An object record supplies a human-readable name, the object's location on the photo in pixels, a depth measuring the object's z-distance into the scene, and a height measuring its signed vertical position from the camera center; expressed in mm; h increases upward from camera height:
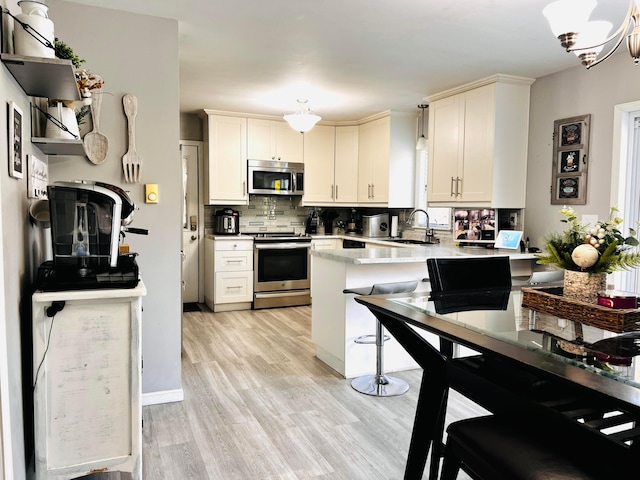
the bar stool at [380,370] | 3016 -1081
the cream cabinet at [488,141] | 4055 +668
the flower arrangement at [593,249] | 1689 -123
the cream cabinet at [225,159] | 5652 +653
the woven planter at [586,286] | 1702 -255
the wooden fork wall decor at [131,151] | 2793 +366
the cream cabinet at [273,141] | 5871 +923
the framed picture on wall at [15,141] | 1616 +251
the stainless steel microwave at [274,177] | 5887 +460
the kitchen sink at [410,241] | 5147 -308
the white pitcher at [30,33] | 1707 +670
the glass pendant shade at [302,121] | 4391 +878
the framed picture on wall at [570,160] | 3652 +450
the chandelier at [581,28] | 1736 +736
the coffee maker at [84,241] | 1913 -127
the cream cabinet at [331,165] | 6227 +656
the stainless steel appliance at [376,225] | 6094 -148
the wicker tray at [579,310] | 1467 -325
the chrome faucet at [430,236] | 5332 -254
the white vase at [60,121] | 2213 +428
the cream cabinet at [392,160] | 5586 +660
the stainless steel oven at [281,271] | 5703 -723
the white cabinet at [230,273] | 5543 -727
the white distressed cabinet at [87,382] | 1846 -702
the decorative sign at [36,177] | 2031 +157
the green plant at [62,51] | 1999 +699
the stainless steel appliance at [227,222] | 5805 -120
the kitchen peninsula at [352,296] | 3404 -635
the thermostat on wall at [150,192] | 2887 +118
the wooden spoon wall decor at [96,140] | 2701 +415
